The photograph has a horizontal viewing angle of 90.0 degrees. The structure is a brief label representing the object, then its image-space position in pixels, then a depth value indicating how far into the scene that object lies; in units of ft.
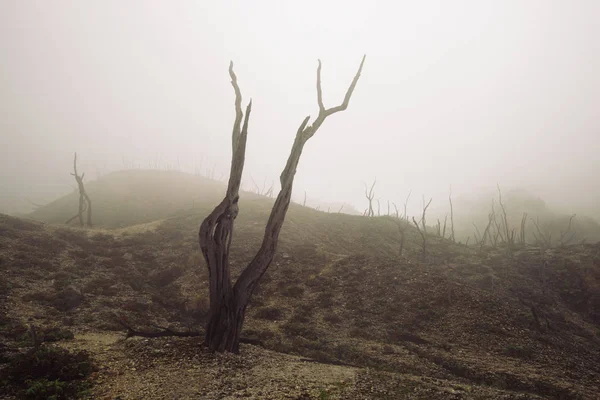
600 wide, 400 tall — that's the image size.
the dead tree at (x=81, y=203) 114.62
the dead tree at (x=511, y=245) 105.07
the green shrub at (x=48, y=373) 24.39
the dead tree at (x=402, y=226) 104.94
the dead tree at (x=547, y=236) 125.47
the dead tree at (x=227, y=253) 35.64
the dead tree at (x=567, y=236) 168.93
